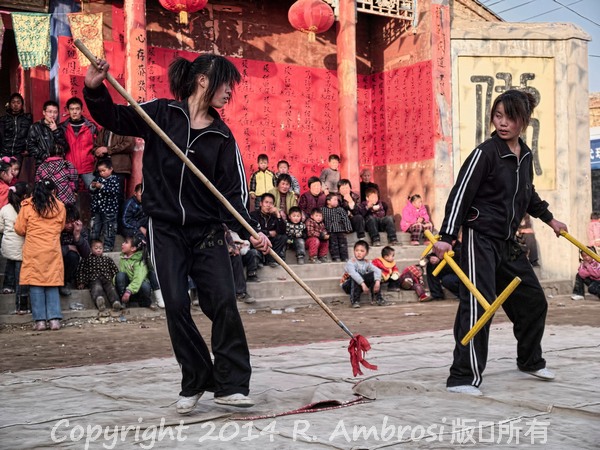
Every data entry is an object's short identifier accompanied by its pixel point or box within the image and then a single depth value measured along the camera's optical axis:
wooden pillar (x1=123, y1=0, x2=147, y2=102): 11.79
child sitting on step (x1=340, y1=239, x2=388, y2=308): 11.48
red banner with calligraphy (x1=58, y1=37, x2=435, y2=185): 14.49
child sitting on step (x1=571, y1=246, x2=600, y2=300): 12.93
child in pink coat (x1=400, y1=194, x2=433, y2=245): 13.77
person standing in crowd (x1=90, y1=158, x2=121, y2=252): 10.68
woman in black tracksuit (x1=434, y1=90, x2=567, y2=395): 4.51
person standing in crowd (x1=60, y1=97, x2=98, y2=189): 11.09
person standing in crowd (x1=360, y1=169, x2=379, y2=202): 14.25
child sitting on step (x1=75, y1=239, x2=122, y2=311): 9.84
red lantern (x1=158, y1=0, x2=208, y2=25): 11.93
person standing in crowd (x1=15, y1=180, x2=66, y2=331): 9.01
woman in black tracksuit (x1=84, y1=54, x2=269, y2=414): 4.05
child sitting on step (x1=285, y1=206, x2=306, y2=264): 12.09
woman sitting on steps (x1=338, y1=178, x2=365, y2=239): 13.06
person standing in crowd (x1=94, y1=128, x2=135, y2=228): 11.18
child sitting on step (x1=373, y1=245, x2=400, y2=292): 11.98
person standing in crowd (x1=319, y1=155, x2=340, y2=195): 13.69
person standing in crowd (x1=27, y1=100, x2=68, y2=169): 10.56
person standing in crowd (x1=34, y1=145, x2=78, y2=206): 10.00
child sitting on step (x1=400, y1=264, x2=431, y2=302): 12.17
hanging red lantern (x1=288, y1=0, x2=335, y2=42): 13.02
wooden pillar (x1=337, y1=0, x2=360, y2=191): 13.97
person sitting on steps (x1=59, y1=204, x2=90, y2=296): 9.62
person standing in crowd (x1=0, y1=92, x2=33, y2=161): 10.85
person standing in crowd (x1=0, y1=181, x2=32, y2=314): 9.27
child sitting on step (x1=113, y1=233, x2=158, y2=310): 9.98
